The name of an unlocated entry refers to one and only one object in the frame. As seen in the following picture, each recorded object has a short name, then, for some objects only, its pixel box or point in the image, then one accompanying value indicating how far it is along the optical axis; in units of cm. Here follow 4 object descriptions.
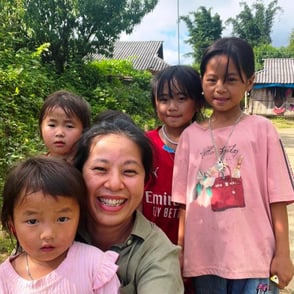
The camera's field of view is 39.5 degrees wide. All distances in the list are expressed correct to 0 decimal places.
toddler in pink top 126
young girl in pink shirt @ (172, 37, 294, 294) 167
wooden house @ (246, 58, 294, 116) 2675
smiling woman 135
